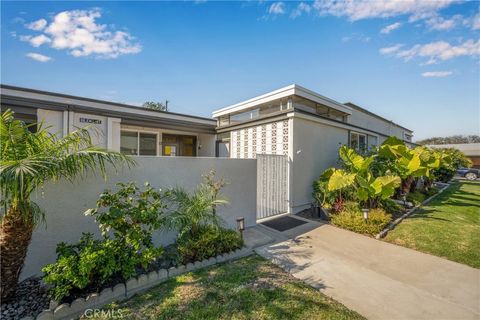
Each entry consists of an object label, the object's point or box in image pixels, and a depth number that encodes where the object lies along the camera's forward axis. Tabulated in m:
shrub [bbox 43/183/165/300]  2.88
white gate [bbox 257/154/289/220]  7.18
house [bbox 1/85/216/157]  7.76
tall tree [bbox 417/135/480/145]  57.80
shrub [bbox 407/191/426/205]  9.84
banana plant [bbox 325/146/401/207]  6.63
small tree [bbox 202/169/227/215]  4.84
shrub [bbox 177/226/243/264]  4.16
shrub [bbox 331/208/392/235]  6.16
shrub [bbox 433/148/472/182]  18.32
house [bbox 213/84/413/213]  7.97
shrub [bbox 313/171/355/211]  7.59
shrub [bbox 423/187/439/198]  12.23
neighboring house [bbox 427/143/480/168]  35.12
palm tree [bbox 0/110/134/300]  2.61
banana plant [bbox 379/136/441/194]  8.05
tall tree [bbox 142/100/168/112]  35.56
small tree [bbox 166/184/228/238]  4.26
